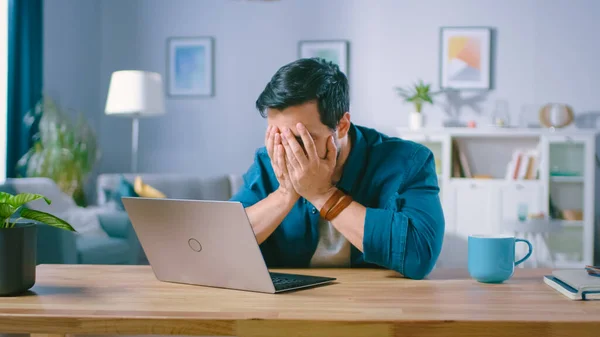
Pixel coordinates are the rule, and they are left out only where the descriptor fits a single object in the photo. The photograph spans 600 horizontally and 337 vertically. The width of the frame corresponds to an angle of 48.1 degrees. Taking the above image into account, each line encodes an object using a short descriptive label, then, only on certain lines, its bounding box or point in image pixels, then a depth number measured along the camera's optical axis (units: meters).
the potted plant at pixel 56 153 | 4.64
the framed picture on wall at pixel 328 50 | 5.65
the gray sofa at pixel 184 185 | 4.73
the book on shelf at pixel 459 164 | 5.30
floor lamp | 4.83
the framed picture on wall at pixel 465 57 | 5.51
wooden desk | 0.95
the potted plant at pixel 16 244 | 1.13
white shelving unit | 5.09
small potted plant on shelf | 5.36
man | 1.40
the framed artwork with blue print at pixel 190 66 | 5.78
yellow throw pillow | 4.10
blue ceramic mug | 1.27
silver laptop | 1.14
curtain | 4.70
